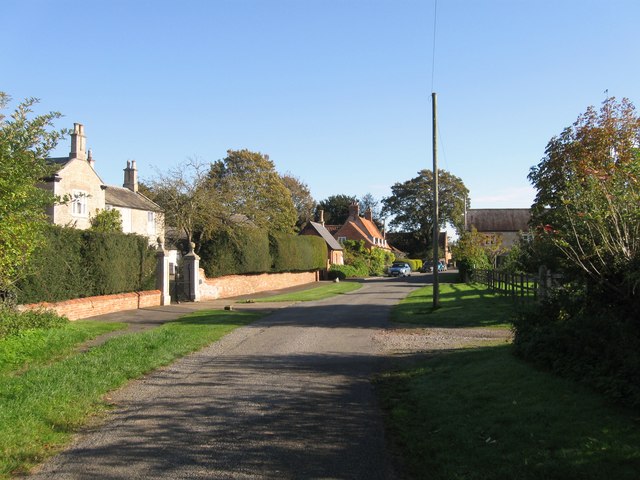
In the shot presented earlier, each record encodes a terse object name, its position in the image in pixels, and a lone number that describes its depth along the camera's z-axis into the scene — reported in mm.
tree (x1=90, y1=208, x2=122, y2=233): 35875
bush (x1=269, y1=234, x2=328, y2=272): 41469
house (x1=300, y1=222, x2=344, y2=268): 66562
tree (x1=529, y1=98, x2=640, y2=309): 8242
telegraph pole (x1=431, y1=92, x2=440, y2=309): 21953
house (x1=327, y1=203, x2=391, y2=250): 84625
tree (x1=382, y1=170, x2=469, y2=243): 87694
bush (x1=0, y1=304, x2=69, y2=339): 12062
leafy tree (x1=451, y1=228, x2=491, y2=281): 43031
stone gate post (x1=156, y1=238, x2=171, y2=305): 25078
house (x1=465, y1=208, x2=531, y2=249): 88188
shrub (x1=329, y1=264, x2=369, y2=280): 58875
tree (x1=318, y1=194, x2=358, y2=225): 110738
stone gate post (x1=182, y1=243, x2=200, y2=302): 27953
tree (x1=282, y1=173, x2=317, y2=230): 85394
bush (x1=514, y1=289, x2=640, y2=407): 6504
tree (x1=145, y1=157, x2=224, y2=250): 32969
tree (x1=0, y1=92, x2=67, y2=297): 11470
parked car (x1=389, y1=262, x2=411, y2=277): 69088
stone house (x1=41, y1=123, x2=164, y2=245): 35375
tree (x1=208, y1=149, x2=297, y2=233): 59812
